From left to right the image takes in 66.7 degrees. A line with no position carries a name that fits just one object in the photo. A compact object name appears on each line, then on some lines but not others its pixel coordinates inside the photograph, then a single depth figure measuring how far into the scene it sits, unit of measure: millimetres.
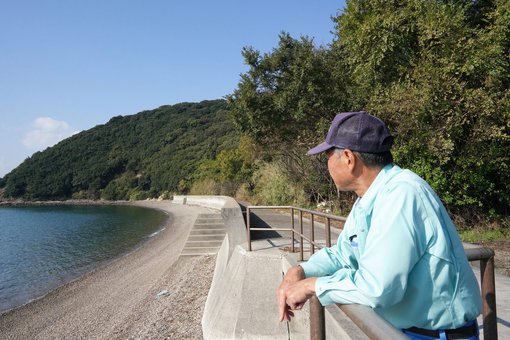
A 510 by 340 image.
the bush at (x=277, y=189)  18500
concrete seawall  5914
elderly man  1271
